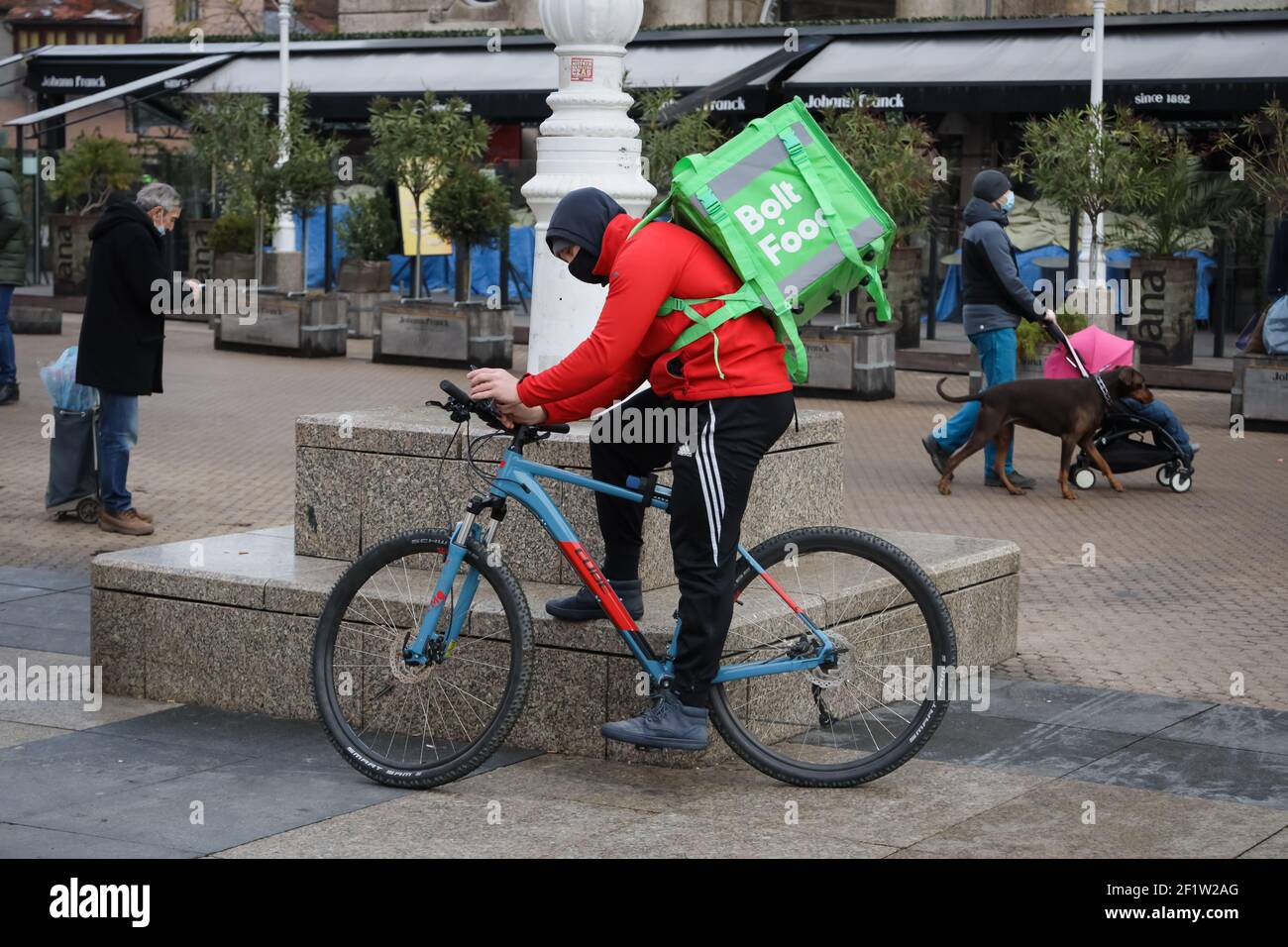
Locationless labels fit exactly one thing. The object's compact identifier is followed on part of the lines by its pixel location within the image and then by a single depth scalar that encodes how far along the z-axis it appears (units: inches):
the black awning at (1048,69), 852.6
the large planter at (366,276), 973.2
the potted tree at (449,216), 799.1
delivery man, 205.6
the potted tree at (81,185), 1039.0
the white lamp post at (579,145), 291.0
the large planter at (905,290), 803.4
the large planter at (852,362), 692.1
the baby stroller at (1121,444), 485.7
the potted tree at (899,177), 725.3
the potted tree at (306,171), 847.7
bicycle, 214.8
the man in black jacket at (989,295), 477.4
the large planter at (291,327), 824.3
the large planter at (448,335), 796.6
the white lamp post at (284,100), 928.3
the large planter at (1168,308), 748.0
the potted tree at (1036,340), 629.9
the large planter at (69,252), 1037.2
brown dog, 466.3
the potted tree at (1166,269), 744.3
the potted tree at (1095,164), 717.9
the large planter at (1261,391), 616.7
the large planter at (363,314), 941.2
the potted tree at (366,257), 919.0
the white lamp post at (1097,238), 744.3
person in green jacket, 557.0
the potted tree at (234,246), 927.0
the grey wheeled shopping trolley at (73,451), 405.7
